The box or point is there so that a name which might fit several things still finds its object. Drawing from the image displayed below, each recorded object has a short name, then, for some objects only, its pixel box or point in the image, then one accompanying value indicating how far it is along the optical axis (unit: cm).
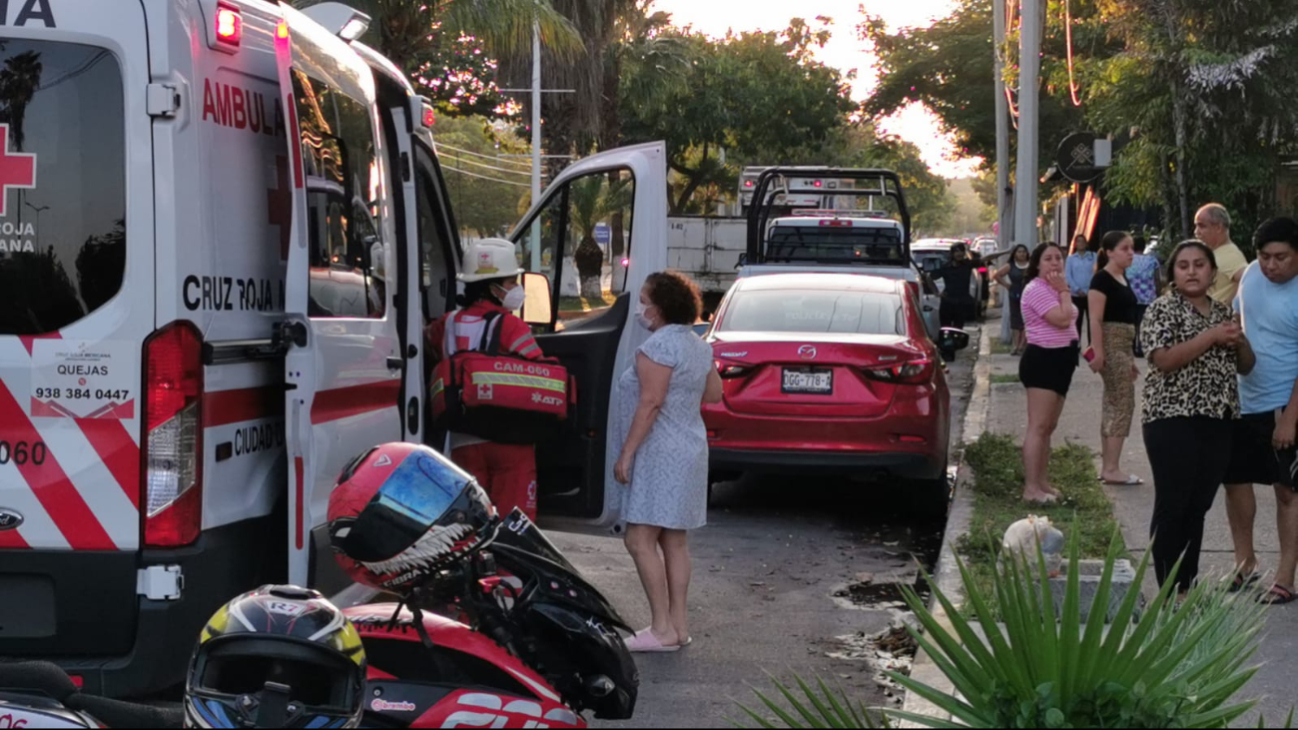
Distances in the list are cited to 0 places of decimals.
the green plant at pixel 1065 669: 332
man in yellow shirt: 903
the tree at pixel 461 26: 1580
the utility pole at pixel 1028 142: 2002
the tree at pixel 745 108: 5050
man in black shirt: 2547
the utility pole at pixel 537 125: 1048
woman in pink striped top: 968
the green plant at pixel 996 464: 1033
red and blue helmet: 313
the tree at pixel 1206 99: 1744
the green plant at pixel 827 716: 327
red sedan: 949
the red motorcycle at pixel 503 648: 322
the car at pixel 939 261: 3226
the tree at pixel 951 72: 4444
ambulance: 466
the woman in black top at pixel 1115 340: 1018
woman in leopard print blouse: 681
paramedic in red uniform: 670
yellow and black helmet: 275
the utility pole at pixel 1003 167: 3072
